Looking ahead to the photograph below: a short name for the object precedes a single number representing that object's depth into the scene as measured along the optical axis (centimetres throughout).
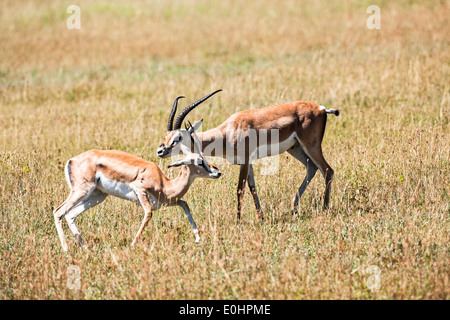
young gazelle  1304
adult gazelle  1505
